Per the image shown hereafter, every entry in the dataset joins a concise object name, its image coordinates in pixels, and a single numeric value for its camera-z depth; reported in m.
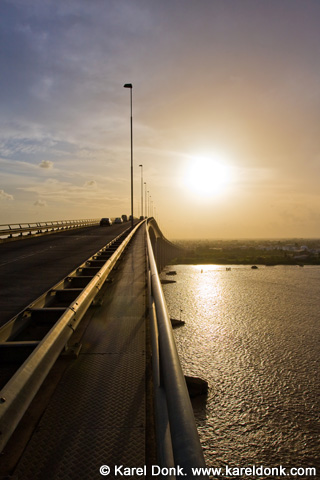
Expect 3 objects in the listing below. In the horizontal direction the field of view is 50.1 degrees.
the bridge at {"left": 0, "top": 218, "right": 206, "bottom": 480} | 2.37
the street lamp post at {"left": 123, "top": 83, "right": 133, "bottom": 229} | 44.81
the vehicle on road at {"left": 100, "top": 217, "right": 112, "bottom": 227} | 62.38
